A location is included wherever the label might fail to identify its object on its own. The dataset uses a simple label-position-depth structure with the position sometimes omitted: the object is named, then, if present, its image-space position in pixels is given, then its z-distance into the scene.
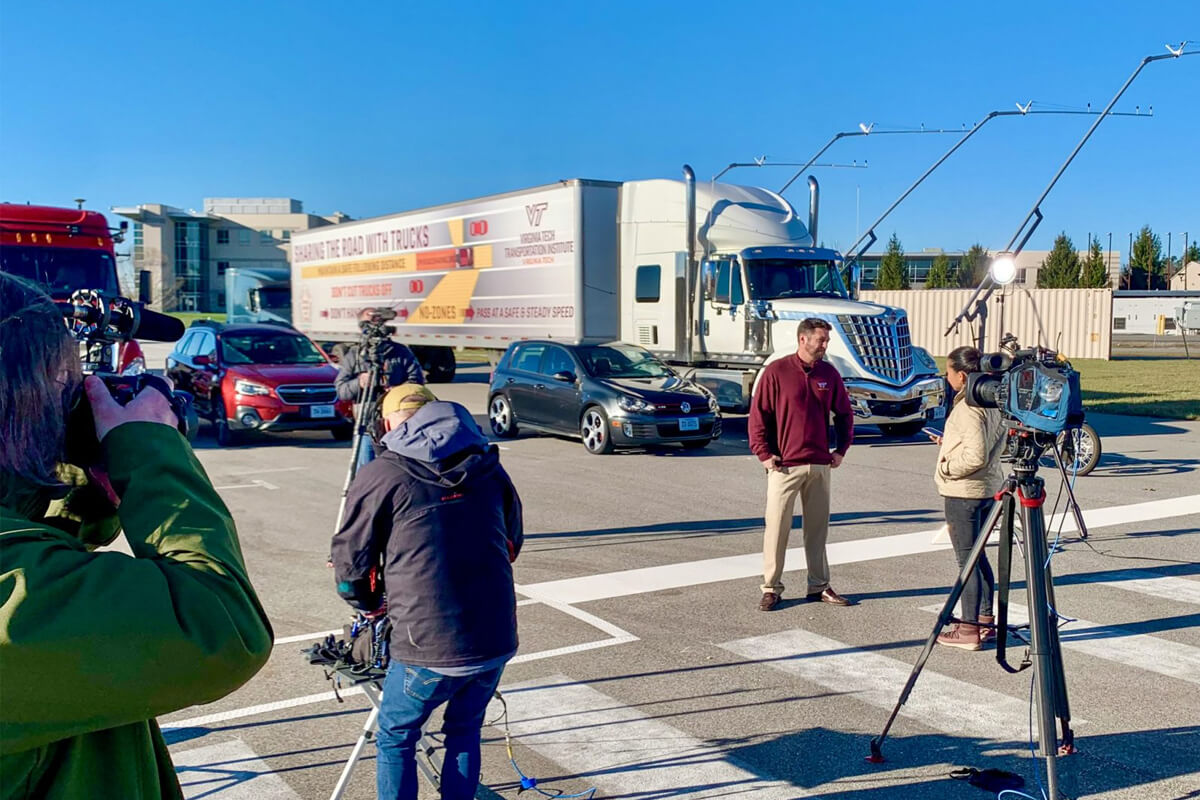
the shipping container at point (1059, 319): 36.44
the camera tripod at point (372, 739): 4.02
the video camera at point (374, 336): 9.42
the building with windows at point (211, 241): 82.62
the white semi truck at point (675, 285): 16.95
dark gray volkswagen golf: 14.61
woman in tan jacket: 6.47
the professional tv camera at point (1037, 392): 4.20
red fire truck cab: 14.95
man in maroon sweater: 7.46
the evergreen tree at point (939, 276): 59.50
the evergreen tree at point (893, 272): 57.53
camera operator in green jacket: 1.48
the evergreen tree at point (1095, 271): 51.38
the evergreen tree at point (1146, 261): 61.53
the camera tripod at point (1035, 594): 4.11
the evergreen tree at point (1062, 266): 52.47
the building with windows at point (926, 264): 71.12
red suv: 15.10
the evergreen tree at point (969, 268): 59.12
